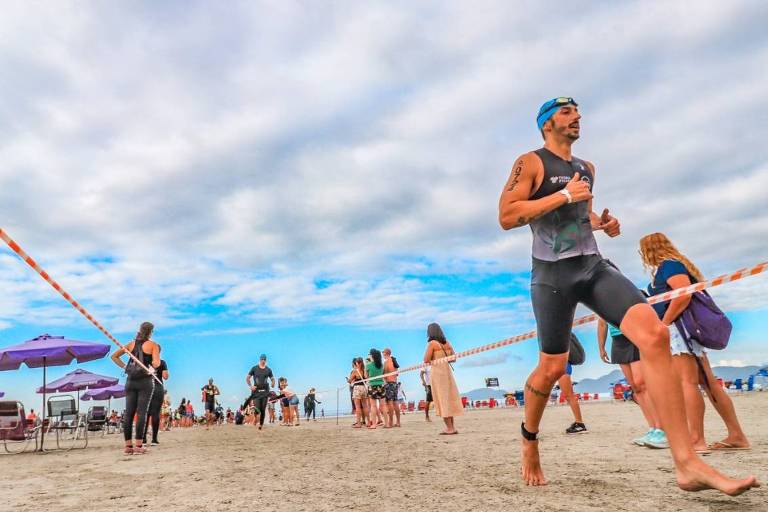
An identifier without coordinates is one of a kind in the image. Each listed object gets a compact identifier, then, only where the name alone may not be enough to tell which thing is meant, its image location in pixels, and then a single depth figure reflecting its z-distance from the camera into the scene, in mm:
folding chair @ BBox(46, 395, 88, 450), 14942
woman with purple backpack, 4633
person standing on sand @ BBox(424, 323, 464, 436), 9102
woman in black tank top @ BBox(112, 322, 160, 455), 8164
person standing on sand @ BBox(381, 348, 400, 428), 12789
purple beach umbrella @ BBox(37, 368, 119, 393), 23500
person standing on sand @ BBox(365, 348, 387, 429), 12953
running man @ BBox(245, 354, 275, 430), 14297
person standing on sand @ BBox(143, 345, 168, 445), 9481
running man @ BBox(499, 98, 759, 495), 2936
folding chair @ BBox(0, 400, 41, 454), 10180
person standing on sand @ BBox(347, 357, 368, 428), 14625
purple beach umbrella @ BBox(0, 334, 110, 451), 11172
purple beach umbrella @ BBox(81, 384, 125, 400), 29000
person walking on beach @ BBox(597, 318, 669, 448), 5254
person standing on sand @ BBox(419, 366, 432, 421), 13688
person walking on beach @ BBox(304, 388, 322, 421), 26172
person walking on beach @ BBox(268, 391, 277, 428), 19912
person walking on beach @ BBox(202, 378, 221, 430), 21188
